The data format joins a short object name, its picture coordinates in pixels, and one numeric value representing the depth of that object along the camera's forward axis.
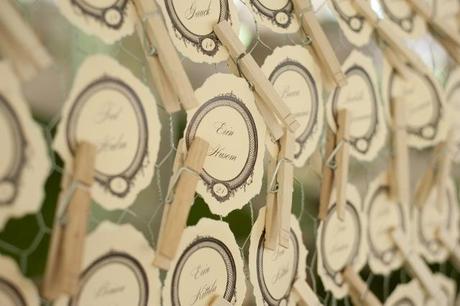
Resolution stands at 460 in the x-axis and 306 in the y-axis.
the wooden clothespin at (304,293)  0.62
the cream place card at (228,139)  0.55
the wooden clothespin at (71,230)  0.48
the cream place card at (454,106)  0.73
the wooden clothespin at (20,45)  0.46
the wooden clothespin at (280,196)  0.59
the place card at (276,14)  0.59
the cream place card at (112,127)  0.49
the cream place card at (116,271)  0.50
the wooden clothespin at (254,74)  0.56
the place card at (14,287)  0.47
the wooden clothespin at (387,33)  0.65
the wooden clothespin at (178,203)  0.53
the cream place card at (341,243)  0.64
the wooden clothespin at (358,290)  0.66
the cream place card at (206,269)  0.54
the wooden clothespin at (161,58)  0.52
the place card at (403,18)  0.68
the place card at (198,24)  0.54
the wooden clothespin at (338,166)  0.63
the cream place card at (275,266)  0.59
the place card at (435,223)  0.72
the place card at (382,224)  0.68
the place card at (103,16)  0.49
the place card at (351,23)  0.64
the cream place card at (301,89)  0.60
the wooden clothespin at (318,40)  0.61
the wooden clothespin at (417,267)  0.69
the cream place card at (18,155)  0.46
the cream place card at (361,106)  0.64
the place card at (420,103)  0.69
